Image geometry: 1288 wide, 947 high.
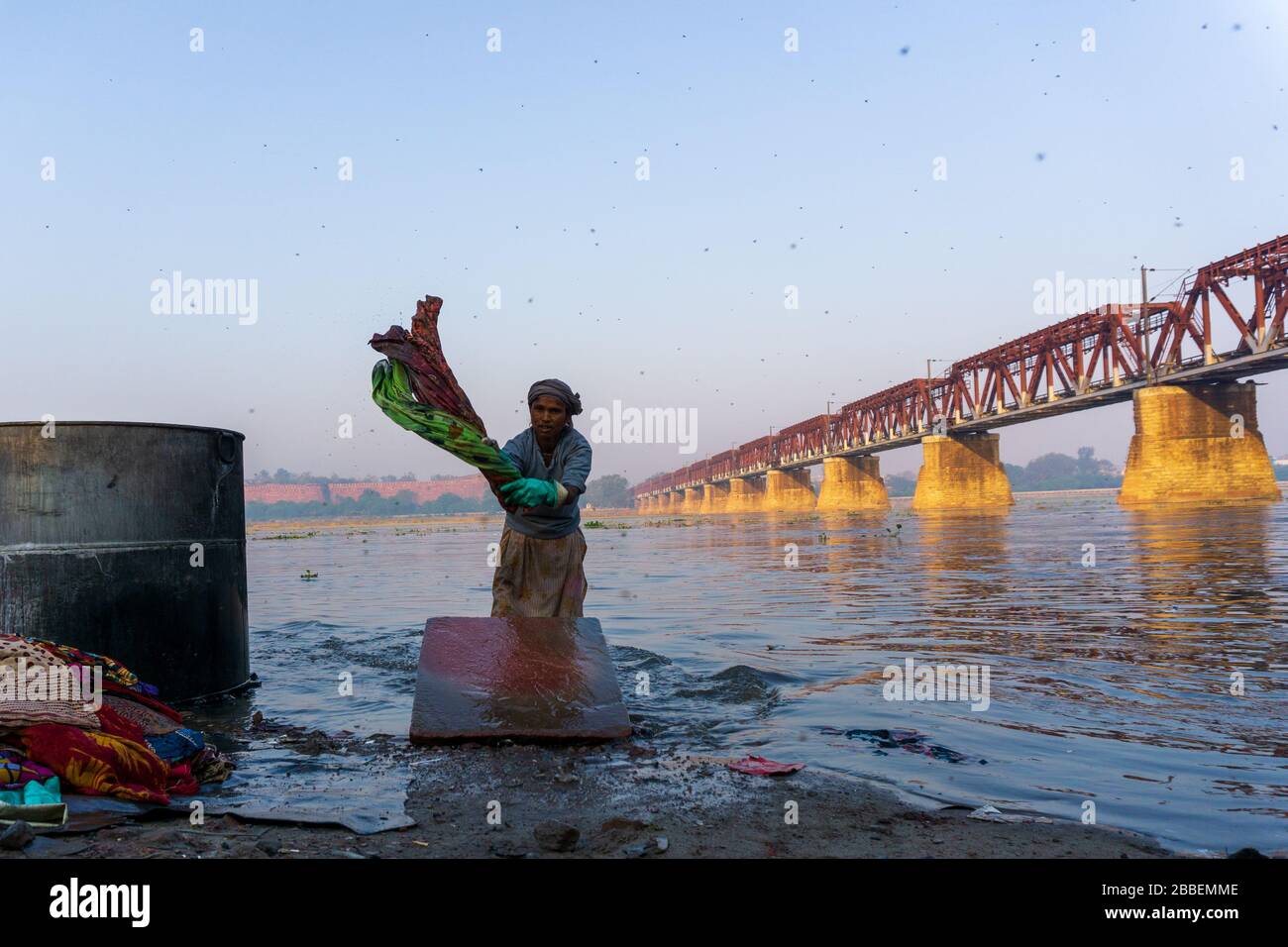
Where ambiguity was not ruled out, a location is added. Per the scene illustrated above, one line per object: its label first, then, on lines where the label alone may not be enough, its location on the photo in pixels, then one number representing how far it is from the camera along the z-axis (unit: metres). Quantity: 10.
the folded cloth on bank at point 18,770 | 2.70
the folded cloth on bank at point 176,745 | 3.31
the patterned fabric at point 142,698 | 3.60
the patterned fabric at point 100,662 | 3.58
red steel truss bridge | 36.34
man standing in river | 4.58
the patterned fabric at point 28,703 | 2.90
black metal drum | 4.32
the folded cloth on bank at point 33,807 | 2.50
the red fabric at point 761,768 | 3.34
